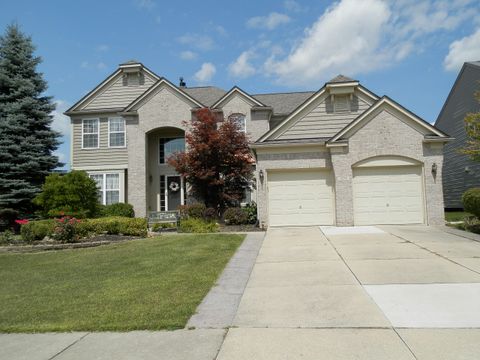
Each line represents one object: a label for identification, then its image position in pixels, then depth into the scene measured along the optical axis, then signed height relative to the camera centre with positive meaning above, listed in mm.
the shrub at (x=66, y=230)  13727 -1054
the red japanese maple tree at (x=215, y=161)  17781 +1856
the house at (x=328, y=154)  14664 +1783
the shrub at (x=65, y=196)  16203 +305
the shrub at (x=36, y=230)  14398 -1068
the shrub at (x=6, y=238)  14609 -1388
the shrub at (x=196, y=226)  15094 -1133
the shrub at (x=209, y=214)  17484 -730
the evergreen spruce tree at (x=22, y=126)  20312 +4484
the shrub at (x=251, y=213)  16694 -710
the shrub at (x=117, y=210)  19938 -483
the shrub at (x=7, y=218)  18328 -729
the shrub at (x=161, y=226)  16688 -1208
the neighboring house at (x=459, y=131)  20780 +3891
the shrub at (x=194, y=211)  17641 -572
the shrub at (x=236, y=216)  16359 -811
